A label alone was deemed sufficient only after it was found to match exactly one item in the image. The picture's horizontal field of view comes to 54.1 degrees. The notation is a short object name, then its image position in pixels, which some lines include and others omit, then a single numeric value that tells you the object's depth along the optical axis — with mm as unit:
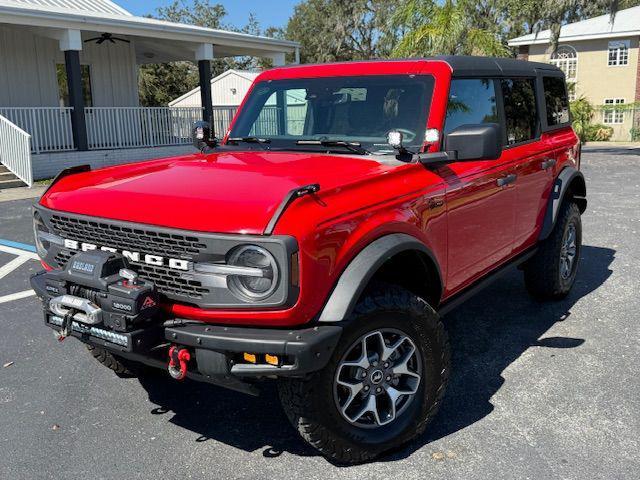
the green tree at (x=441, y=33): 18531
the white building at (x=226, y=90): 32531
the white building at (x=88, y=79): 14844
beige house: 32281
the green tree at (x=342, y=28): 49912
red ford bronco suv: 2609
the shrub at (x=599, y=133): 30672
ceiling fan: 17453
